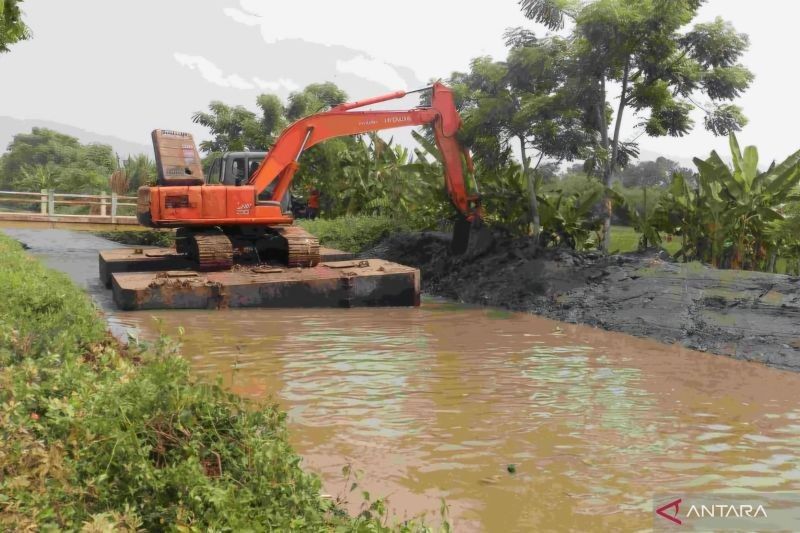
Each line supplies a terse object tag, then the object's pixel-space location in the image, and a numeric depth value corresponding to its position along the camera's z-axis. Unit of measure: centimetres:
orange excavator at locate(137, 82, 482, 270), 1466
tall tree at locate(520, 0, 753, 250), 1487
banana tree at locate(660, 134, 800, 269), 1413
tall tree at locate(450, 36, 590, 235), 1588
